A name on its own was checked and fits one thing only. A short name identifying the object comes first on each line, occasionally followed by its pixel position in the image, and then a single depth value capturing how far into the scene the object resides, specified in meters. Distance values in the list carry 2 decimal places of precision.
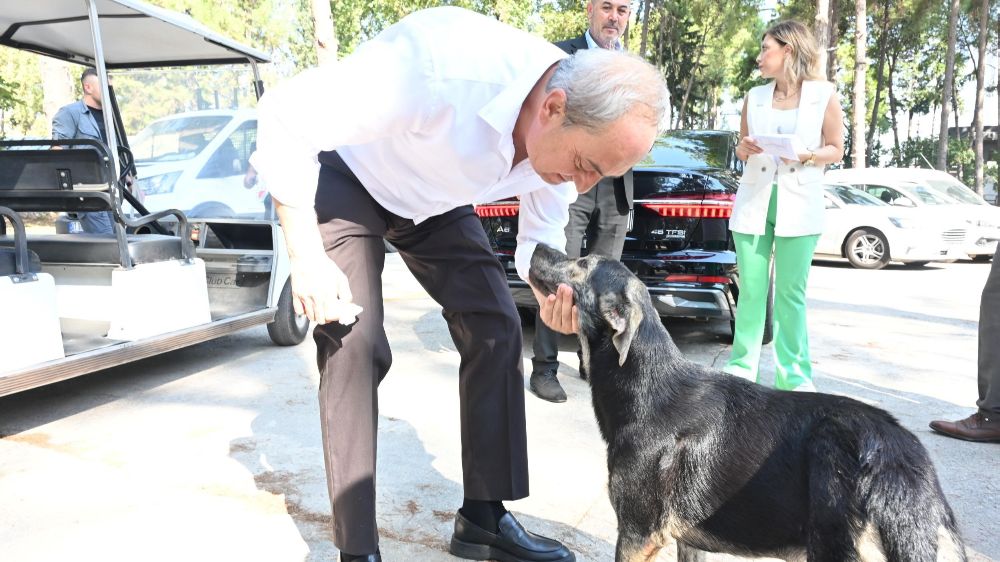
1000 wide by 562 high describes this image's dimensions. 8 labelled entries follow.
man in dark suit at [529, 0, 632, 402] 4.71
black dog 1.94
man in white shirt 1.90
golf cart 3.77
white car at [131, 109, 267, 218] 6.21
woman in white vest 4.32
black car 5.34
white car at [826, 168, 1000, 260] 12.91
